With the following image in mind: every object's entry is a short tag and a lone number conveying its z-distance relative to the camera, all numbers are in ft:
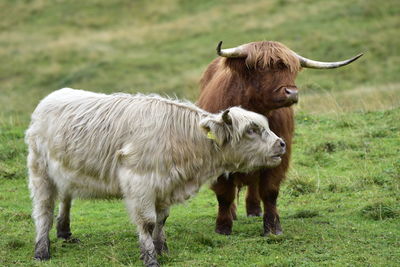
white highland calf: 43.06
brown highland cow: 48.24
